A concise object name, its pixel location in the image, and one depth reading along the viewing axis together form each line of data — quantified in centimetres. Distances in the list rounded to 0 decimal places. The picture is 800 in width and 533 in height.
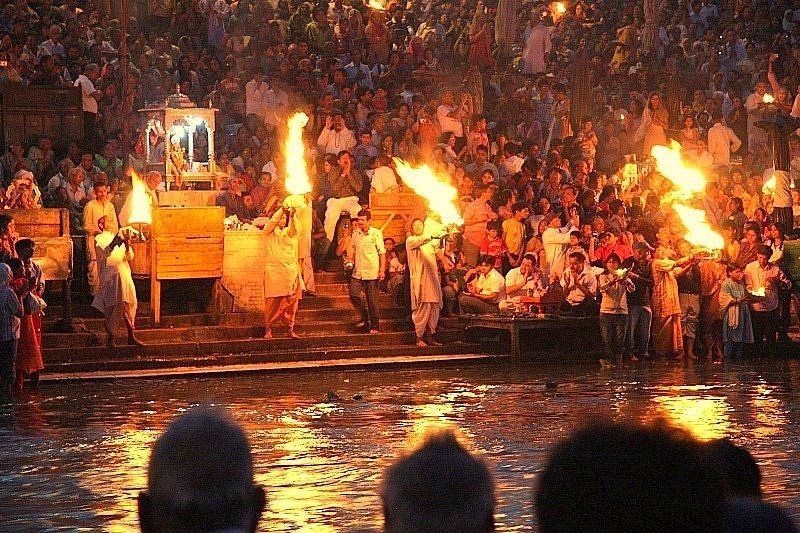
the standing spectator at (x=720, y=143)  2672
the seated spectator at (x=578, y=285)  2169
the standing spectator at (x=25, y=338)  1745
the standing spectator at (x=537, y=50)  2994
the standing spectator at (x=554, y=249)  2225
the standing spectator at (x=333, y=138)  2394
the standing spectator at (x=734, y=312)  2156
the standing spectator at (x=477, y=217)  2280
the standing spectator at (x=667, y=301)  2161
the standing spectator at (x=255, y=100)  2494
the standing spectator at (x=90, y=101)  2416
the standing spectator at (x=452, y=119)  2519
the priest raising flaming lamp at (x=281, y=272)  2084
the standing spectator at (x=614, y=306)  2114
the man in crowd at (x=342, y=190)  2278
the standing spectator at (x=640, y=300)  2142
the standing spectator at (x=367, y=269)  2136
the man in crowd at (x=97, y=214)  2058
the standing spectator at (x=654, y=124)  2655
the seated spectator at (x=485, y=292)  2192
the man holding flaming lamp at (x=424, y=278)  2136
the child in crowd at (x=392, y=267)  2233
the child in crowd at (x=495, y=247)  2223
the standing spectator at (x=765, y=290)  2161
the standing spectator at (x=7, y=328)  1695
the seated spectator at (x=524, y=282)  2188
